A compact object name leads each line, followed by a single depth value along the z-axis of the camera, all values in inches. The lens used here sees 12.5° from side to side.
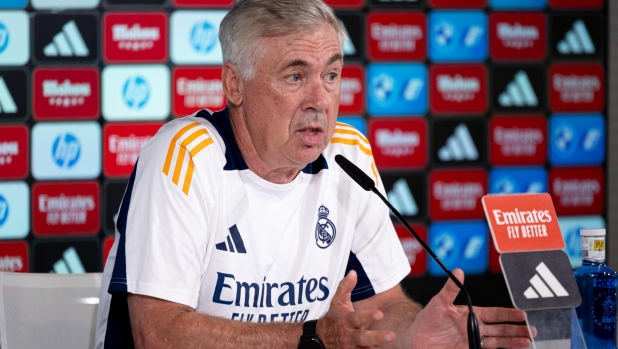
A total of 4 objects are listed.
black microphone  183.8
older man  190.6
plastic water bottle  189.2
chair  198.1
